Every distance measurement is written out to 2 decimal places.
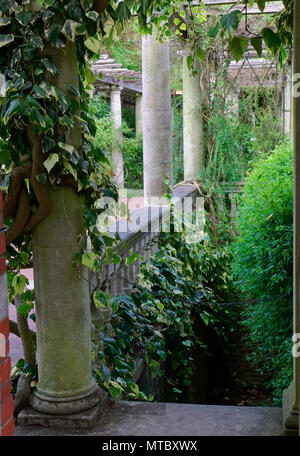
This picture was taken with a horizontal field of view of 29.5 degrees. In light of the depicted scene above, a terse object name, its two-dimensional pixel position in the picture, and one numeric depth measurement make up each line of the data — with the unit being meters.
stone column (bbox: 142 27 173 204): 6.81
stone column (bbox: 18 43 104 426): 2.90
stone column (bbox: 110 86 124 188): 16.53
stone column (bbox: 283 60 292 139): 10.51
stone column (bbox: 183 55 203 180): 9.90
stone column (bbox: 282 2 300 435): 2.74
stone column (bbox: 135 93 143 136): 20.75
